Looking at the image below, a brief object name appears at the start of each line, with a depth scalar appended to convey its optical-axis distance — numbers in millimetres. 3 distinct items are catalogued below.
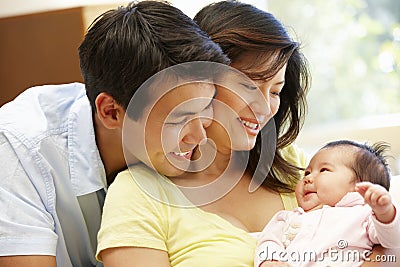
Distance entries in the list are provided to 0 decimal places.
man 1376
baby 1341
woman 1376
